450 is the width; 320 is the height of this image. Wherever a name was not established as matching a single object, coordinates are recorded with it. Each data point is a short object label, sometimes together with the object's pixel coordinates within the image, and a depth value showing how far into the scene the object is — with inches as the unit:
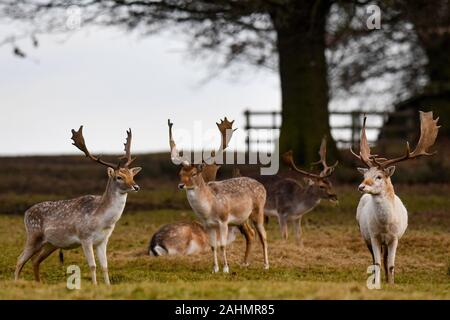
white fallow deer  466.9
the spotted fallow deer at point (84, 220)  461.4
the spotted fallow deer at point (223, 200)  516.7
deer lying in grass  584.1
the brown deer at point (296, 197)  681.0
